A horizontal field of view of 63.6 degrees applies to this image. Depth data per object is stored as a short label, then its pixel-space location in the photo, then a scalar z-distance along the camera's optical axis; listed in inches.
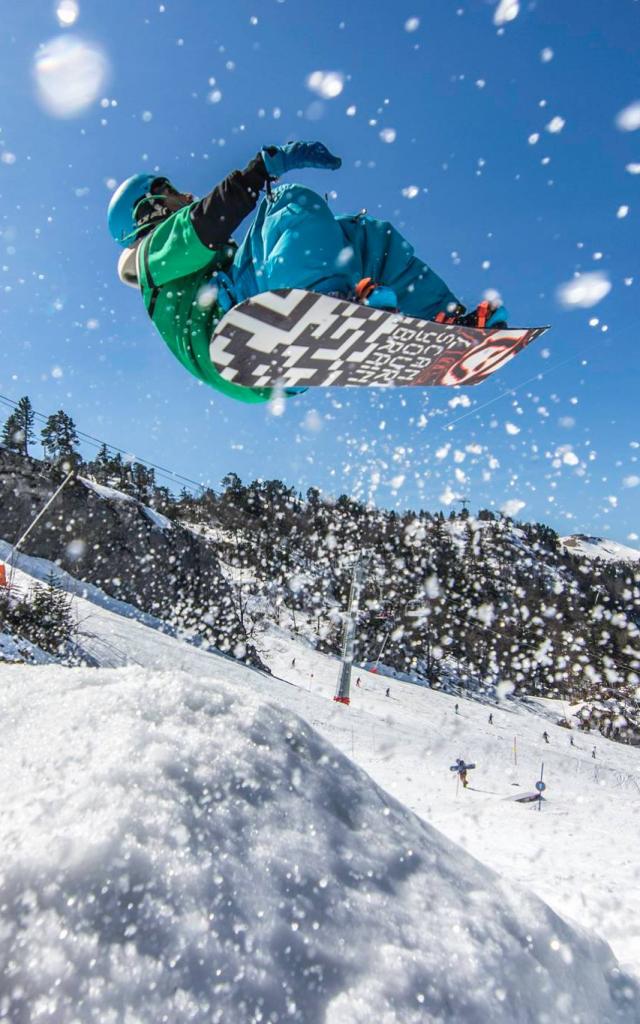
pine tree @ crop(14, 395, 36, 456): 2143.0
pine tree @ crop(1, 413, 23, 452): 2132.9
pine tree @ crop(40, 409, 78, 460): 2269.9
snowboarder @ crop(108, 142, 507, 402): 120.3
